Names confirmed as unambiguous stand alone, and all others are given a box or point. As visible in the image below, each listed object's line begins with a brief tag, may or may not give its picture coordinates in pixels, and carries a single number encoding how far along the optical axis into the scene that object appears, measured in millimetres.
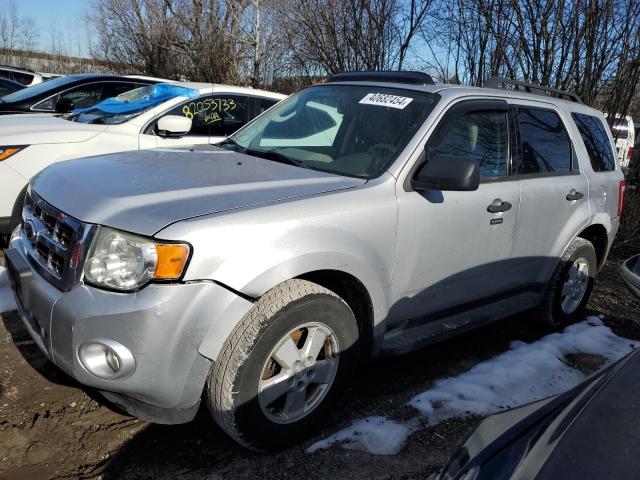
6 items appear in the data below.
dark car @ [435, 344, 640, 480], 1308
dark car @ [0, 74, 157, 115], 6469
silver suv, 2207
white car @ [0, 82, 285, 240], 4652
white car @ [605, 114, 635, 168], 8258
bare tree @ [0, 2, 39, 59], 24031
